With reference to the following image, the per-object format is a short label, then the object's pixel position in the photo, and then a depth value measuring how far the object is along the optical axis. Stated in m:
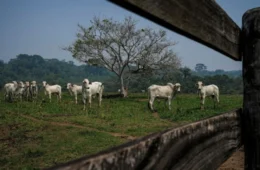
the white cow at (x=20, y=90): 24.39
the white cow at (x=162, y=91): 19.51
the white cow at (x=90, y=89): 20.02
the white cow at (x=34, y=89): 25.87
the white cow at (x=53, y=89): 24.87
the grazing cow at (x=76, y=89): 25.21
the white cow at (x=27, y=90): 25.53
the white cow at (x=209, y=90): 20.24
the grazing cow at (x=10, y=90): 23.84
